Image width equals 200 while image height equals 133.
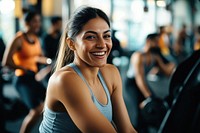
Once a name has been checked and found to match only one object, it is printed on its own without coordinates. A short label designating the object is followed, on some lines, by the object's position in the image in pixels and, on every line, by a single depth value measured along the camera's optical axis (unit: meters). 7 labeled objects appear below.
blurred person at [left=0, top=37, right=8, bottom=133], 3.52
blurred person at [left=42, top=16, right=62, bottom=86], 4.56
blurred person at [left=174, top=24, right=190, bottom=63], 9.44
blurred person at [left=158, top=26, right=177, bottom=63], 7.67
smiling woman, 1.28
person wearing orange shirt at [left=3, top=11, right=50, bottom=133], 3.17
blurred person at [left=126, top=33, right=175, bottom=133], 3.61
